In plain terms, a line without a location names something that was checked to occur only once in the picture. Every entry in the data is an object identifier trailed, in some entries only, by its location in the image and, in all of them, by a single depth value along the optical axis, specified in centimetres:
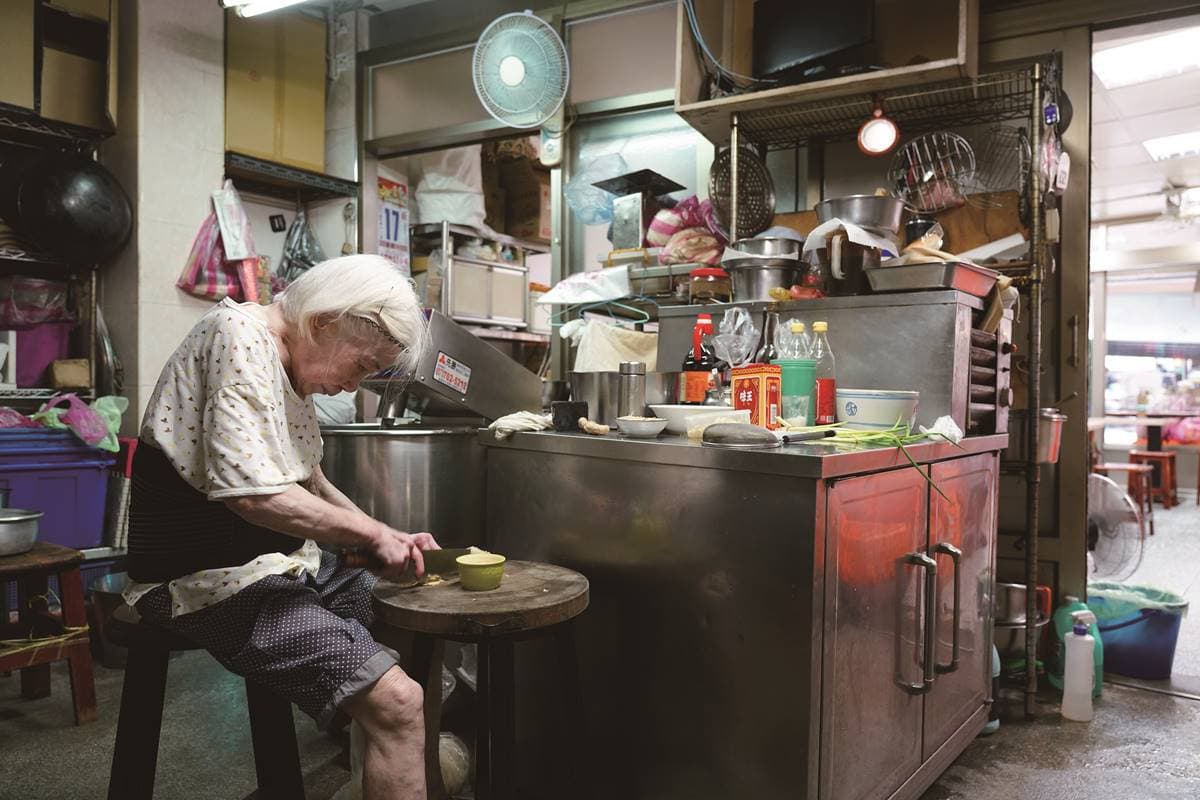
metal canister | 239
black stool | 169
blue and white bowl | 225
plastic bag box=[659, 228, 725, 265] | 357
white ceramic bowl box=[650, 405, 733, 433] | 218
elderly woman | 155
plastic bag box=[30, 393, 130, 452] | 364
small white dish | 214
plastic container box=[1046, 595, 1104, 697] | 318
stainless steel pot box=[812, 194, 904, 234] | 277
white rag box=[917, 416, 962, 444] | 229
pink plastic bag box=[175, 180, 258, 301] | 428
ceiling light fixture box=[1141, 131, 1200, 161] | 678
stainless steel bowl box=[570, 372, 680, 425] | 240
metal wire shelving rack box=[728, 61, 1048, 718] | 293
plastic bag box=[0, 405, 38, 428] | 357
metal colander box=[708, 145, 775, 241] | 354
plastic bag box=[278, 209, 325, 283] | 491
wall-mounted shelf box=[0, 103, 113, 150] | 384
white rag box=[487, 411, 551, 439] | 230
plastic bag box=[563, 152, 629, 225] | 400
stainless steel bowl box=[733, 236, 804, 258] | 280
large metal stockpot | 300
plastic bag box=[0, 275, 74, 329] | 402
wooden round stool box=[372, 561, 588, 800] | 157
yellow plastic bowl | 173
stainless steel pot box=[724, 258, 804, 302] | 276
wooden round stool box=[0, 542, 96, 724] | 269
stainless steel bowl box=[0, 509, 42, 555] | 276
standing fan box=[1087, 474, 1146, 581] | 385
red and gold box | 221
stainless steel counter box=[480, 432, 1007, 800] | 175
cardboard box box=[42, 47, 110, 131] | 400
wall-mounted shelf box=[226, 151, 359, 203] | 456
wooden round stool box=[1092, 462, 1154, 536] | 755
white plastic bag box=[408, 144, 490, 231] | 535
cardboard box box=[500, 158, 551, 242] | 597
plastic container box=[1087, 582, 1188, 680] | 335
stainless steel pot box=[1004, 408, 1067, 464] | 311
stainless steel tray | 242
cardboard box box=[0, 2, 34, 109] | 376
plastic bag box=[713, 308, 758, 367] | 261
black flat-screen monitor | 317
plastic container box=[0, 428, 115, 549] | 347
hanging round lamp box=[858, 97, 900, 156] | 318
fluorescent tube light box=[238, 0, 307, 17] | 387
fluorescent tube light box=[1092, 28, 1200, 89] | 495
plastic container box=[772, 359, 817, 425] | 231
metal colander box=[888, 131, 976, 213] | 330
